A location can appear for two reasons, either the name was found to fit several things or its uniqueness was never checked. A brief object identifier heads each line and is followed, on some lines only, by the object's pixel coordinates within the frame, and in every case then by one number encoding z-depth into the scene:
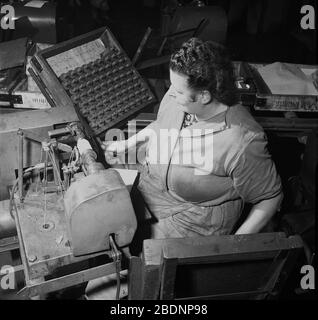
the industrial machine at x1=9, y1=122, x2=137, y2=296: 1.34
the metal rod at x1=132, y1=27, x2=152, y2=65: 2.68
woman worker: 1.55
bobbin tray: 2.27
